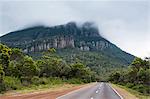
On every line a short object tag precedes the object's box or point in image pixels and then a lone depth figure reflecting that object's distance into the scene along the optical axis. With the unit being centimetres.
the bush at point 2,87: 3508
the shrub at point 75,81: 9160
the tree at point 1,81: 3542
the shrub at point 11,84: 3869
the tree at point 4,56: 4919
